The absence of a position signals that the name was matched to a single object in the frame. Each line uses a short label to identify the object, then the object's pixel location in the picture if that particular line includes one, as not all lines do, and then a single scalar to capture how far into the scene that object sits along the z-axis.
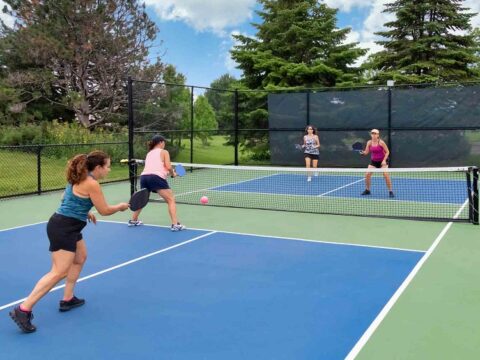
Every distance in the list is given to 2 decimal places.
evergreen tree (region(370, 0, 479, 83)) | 23.47
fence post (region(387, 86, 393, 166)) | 16.33
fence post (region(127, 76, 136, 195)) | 11.71
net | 9.38
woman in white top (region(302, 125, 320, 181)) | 13.83
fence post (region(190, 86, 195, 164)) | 15.96
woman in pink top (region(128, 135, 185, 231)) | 7.76
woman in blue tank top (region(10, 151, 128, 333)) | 4.11
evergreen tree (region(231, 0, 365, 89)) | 23.42
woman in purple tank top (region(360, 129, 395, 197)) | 10.90
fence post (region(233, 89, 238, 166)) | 17.34
